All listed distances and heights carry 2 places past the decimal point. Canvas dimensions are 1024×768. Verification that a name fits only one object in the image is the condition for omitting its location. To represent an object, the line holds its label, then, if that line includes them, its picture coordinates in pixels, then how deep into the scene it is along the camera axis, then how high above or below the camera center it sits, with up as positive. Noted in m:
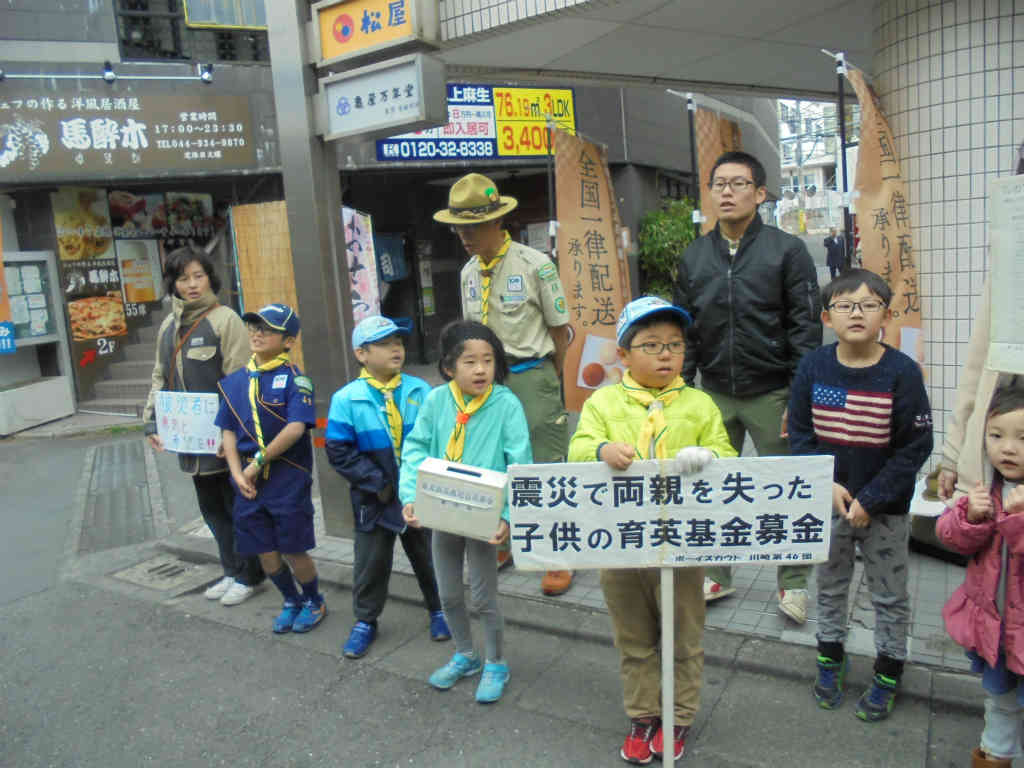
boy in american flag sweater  2.74 -0.76
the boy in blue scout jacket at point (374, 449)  3.51 -0.79
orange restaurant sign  4.41 +1.45
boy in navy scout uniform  3.85 -0.80
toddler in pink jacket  2.29 -1.05
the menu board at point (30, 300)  9.95 -0.03
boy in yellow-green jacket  2.64 -0.64
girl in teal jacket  3.15 -0.69
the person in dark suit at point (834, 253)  14.90 -0.18
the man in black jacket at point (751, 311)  3.41 -0.28
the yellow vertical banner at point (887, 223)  3.84 +0.09
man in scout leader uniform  4.10 -0.25
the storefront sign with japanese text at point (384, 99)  4.31 +1.01
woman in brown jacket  4.33 -0.34
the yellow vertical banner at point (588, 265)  4.64 -0.03
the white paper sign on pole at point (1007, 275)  2.34 -0.13
